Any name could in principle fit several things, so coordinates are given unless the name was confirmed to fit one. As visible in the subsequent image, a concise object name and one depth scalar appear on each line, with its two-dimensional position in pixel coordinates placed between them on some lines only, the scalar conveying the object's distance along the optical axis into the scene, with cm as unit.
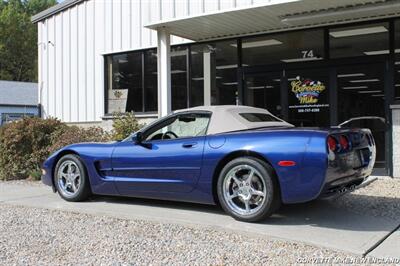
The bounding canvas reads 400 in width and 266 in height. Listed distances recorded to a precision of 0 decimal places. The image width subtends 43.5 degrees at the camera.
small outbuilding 3731
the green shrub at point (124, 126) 1151
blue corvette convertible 559
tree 5059
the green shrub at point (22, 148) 1165
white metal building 995
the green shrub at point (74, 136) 1116
